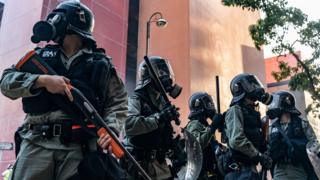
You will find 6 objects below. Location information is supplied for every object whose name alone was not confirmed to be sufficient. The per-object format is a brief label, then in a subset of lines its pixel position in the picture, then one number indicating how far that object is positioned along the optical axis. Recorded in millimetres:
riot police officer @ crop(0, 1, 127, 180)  2062
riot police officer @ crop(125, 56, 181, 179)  3510
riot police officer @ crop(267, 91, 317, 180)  4367
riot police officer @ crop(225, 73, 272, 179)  3932
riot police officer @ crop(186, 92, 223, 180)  4566
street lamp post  9833
